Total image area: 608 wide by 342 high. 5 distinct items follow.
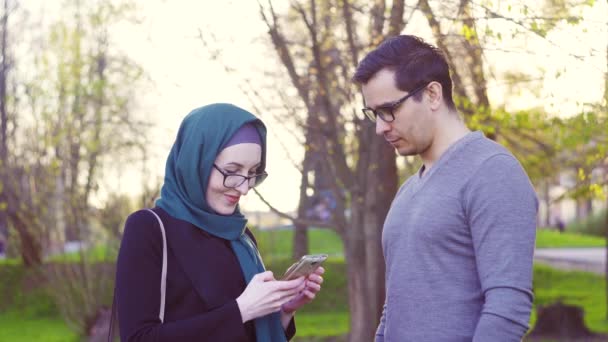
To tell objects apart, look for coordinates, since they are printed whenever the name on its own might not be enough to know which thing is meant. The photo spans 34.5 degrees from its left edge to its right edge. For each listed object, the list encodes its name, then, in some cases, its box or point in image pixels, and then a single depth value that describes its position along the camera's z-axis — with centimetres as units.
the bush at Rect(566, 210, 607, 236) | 3968
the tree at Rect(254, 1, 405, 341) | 792
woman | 310
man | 277
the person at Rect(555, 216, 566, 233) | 4514
